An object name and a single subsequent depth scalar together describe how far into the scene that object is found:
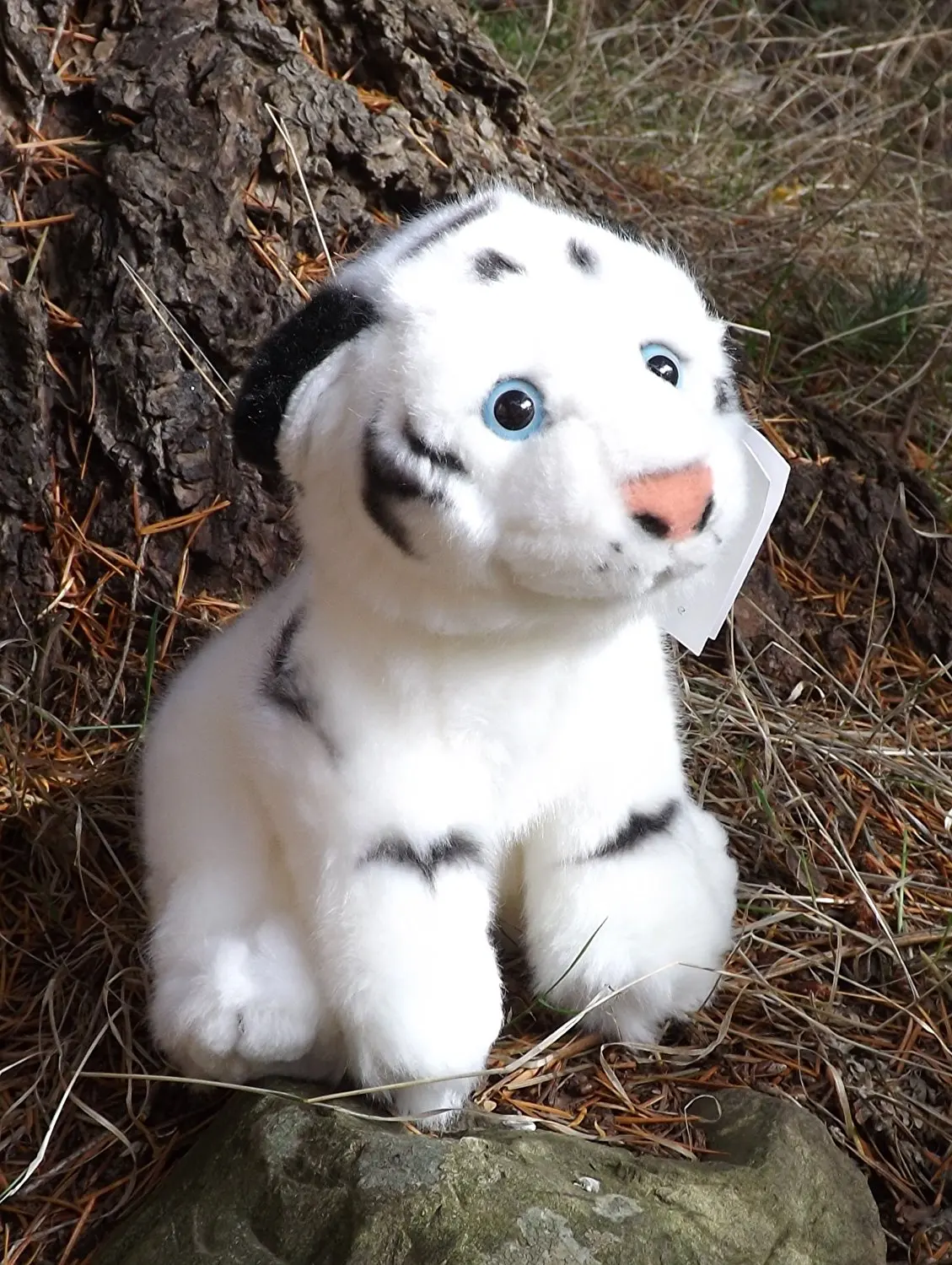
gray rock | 0.52
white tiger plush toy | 0.51
